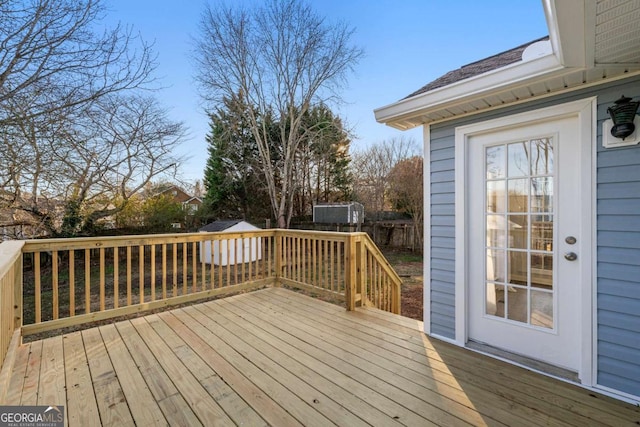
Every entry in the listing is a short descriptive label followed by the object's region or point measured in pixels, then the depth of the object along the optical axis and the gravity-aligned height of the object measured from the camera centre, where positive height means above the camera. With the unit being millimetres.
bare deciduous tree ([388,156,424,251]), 9758 +821
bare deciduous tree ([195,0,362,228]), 9586 +5390
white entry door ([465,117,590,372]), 2025 -233
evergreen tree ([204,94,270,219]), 12437 +1611
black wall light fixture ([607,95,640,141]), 1714 +585
